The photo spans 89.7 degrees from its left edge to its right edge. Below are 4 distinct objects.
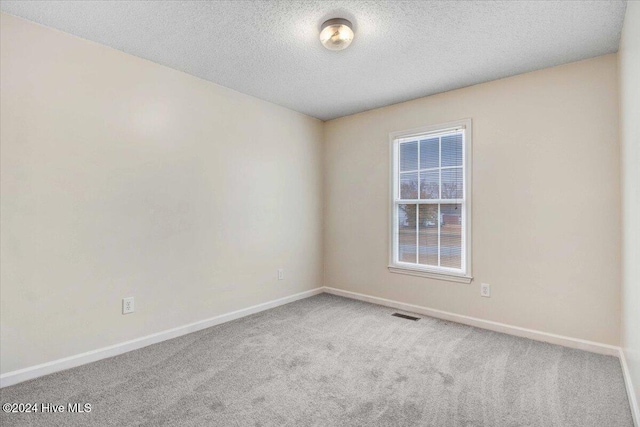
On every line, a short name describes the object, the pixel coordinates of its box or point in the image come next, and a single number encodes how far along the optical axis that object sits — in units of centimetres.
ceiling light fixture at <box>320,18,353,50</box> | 218
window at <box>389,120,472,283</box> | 342
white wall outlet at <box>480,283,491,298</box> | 322
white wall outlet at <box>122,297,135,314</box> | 267
